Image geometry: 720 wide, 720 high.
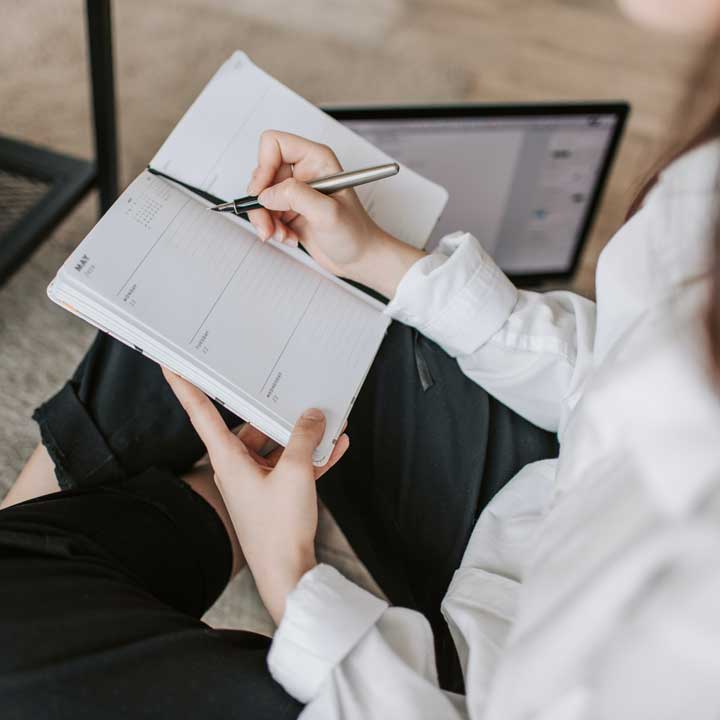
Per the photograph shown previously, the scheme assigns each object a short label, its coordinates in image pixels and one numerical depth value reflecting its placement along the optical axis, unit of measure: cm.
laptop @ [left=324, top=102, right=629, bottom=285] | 97
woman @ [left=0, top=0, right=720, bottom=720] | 36
